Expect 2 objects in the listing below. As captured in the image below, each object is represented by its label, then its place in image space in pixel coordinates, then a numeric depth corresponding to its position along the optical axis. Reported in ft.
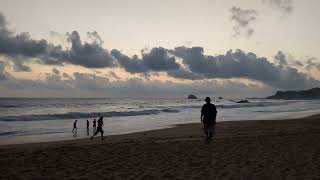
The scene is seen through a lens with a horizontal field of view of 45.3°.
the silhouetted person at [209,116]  50.37
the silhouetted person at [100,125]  70.28
